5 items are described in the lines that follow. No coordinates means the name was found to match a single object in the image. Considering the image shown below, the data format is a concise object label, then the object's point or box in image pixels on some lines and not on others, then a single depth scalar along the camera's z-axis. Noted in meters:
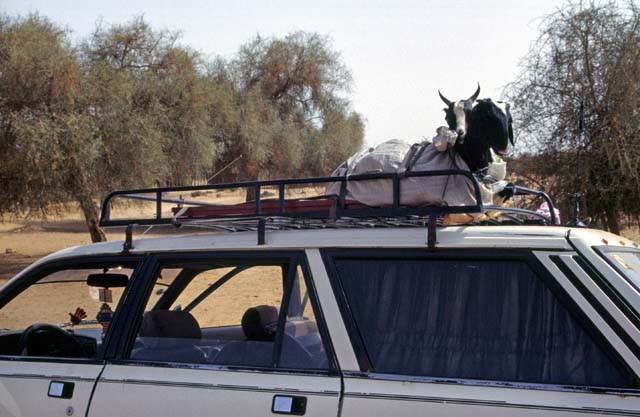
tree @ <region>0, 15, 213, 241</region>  17.34
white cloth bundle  3.64
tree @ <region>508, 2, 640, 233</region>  13.16
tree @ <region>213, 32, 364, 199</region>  33.19
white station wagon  2.93
